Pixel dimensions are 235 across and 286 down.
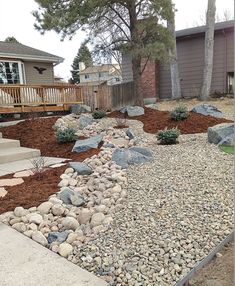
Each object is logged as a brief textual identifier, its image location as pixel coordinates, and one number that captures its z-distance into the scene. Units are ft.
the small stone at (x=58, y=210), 8.31
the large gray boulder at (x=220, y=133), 14.26
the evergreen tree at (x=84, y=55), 26.67
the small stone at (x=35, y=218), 7.89
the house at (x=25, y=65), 36.00
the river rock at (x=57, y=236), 7.14
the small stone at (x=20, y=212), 8.31
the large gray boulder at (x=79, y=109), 29.31
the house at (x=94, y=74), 98.41
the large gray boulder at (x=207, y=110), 21.69
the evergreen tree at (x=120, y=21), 22.94
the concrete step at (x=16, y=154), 15.19
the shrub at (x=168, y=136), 15.02
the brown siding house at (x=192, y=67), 34.27
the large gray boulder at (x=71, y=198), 8.90
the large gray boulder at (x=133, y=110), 24.05
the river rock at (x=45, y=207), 8.40
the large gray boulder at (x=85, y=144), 15.37
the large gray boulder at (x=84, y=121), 21.89
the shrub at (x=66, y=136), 16.97
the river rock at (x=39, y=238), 7.11
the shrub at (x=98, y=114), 24.53
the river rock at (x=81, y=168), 11.37
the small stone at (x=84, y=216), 7.97
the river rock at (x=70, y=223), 7.62
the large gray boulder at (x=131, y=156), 11.96
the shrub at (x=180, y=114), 19.90
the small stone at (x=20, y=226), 7.72
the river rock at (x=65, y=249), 6.64
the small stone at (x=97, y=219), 7.77
